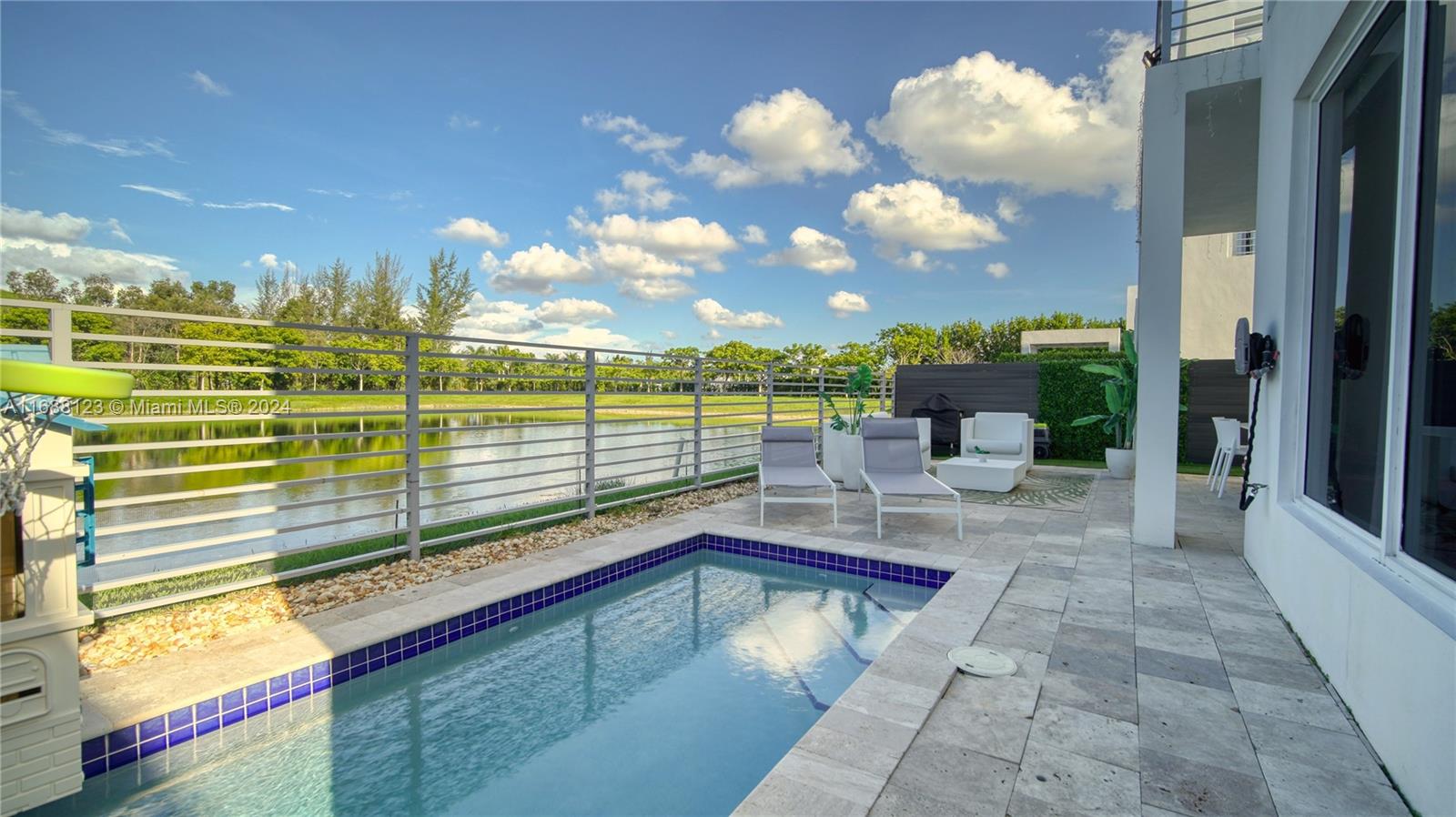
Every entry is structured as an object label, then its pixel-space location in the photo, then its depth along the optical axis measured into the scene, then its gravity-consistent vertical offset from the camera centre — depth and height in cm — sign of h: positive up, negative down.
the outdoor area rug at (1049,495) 771 -143
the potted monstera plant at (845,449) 845 -87
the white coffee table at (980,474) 844 -120
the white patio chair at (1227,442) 805 -65
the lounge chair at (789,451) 732 -80
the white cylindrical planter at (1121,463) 994 -116
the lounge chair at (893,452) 686 -76
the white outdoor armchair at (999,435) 1015 -77
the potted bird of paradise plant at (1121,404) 979 -19
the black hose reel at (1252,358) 438 +27
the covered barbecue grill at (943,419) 1366 -67
